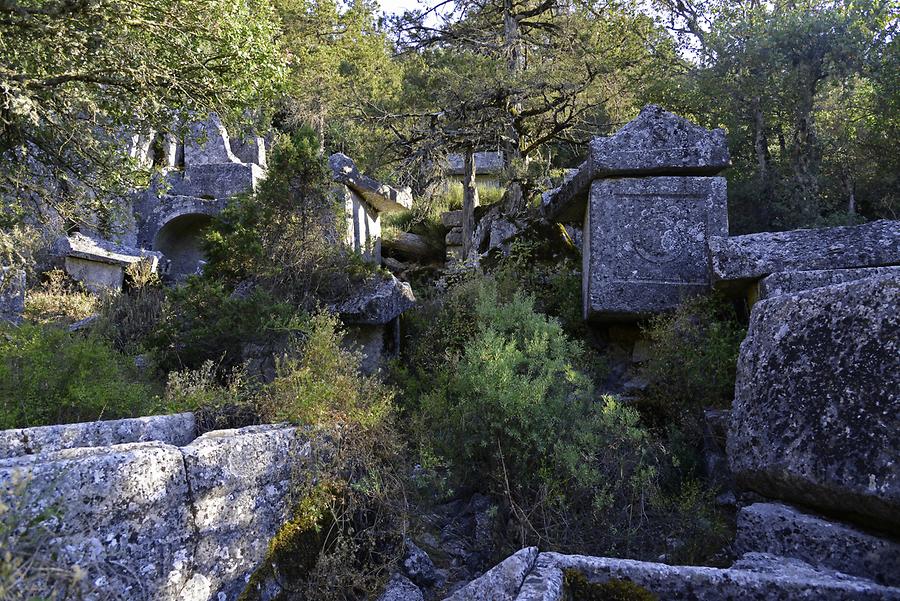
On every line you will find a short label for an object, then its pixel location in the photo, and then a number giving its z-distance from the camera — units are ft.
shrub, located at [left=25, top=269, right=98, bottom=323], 27.17
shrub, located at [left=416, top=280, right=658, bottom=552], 12.32
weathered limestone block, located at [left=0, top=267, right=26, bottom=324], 24.95
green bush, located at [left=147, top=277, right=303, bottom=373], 18.20
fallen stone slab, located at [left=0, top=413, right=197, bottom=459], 10.51
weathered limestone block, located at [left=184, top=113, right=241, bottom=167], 48.27
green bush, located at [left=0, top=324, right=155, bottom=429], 13.83
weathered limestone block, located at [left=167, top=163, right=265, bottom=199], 44.09
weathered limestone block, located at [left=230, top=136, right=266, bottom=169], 52.26
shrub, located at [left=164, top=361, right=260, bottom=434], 12.73
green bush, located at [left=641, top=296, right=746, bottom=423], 16.02
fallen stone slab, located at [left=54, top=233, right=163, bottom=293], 32.83
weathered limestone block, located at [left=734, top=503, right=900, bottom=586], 9.45
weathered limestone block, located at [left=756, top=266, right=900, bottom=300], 14.89
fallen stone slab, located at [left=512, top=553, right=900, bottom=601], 8.26
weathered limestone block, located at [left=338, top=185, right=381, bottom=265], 26.78
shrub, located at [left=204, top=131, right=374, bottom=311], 20.31
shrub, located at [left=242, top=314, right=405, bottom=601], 10.71
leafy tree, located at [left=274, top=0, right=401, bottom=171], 48.16
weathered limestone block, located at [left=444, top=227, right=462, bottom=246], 37.83
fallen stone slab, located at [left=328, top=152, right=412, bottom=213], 28.37
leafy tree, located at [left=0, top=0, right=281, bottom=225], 18.33
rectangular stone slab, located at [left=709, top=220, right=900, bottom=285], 16.11
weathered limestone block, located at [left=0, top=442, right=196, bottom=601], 7.23
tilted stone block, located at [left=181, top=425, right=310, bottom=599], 9.14
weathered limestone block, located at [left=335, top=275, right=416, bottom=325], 19.83
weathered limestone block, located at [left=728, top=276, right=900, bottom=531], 9.50
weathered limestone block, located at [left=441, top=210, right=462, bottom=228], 39.09
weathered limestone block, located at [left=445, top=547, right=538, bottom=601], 8.77
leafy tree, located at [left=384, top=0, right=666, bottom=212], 31.89
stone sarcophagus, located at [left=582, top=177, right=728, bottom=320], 20.26
